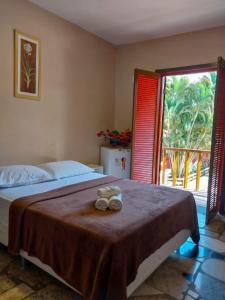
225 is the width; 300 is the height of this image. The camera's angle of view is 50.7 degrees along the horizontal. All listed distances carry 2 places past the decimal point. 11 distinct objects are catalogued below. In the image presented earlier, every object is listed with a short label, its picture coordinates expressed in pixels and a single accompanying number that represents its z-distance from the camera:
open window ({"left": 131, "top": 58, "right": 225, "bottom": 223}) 3.08
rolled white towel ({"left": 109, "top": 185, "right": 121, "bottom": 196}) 2.05
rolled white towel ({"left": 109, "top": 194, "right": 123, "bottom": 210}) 1.89
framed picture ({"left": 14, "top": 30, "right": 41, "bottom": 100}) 2.82
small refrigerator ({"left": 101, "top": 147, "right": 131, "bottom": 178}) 3.84
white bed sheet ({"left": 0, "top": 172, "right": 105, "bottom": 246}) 2.09
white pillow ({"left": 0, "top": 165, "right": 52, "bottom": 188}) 2.33
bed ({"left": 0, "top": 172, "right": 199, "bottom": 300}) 1.62
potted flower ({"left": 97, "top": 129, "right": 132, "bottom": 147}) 4.01
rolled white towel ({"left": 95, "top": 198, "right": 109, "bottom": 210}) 1.89
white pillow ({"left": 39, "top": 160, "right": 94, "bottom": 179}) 2.79
